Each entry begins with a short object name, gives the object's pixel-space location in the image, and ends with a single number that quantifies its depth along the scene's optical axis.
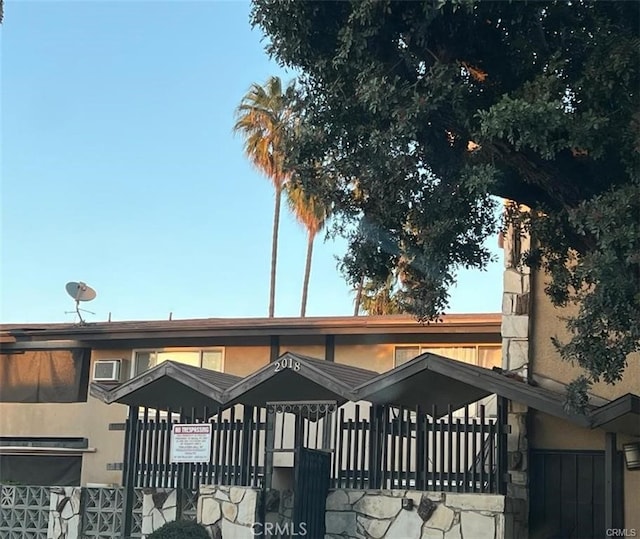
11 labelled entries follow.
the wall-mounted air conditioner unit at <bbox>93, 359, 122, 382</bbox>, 18.95
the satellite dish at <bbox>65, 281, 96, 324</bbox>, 20.23
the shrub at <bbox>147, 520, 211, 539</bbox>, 12.02
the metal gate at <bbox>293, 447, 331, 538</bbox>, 11.84
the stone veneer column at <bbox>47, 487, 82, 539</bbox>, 14.09
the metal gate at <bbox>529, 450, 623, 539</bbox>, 13.07
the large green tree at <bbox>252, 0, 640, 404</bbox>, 8.45
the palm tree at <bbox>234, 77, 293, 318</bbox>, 29.62
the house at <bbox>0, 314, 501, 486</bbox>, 17.22
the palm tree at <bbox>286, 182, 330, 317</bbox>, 30.69
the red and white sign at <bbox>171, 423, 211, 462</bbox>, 13.23
